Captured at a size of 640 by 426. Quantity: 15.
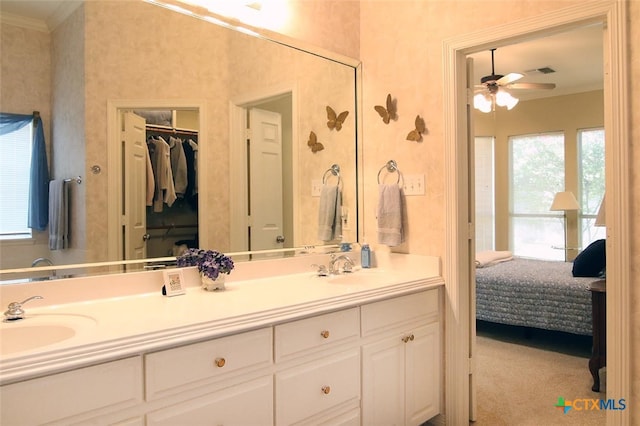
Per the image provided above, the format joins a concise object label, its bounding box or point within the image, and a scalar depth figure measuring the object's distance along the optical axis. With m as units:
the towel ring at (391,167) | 2.68
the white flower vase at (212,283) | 1.96
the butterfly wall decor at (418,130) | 2.54
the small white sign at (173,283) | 1.86
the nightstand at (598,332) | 2.93
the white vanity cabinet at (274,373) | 1.22
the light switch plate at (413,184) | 2.55
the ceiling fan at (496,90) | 4.23
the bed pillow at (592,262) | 3.76
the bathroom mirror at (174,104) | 1.74
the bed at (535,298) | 3.56
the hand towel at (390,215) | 2.58
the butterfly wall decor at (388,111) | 2.67
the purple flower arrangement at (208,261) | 1.95
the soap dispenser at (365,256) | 2.73
